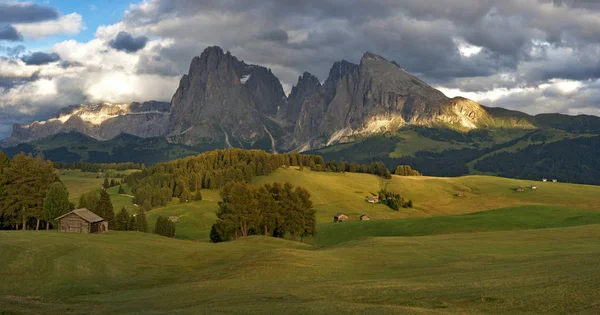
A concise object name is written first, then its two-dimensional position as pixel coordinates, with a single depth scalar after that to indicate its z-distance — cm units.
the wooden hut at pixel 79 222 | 9875
